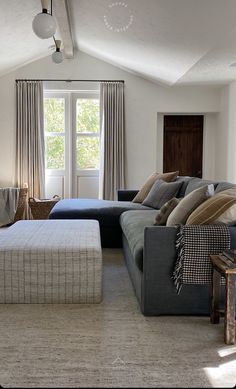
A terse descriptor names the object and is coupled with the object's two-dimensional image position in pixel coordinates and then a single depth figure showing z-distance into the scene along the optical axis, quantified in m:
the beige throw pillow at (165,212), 3.09
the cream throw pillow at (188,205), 2.73
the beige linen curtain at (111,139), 6.79
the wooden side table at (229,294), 2.08
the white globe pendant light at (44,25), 3.27
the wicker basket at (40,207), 6.38
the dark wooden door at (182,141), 7.21
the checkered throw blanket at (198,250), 2.40
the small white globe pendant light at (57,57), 4.74
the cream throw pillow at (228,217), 2.52
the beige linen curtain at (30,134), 6.65
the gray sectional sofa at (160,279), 2.49
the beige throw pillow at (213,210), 2.50
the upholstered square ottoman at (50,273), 2.72
